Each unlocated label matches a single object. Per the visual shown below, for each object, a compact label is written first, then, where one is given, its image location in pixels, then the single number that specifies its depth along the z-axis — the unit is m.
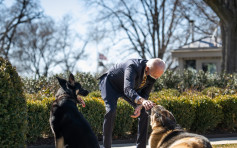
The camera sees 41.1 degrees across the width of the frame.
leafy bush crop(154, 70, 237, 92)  15.05
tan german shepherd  4.61
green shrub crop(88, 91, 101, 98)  11.65
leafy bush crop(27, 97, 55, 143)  7.75
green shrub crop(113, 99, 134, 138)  8.66
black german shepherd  4.34
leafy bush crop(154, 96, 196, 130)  9.14
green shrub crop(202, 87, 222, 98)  12.19
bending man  5.29
